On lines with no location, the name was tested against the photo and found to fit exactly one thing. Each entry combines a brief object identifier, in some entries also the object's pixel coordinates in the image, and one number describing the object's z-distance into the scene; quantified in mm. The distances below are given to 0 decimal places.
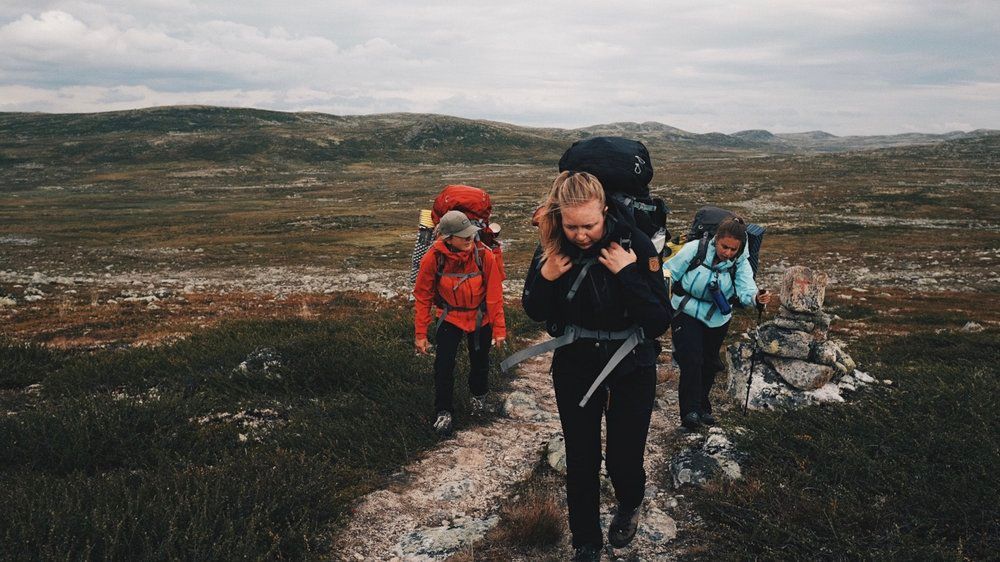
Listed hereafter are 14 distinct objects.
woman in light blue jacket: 5348
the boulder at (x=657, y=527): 3937
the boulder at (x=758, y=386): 6035
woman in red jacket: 5352
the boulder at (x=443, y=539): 3842
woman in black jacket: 3043
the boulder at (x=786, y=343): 6402
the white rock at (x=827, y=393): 5930
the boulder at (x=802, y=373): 6188
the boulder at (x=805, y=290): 6582
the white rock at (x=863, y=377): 6375
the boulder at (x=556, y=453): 4922
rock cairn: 6180
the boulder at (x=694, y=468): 4555
